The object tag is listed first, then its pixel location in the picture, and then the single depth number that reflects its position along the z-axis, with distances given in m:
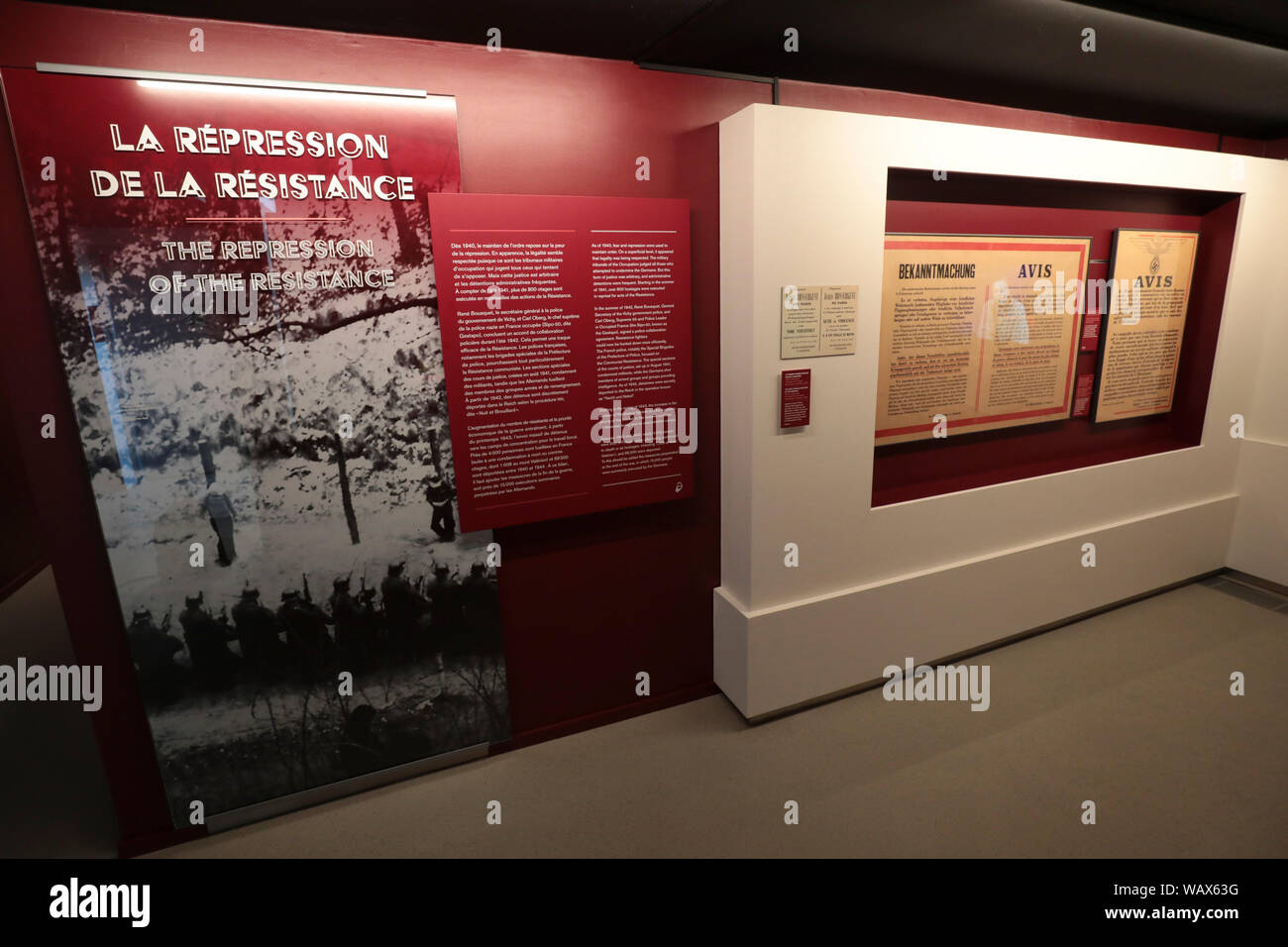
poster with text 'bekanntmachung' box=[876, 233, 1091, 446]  2.91
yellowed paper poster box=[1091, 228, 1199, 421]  3.51
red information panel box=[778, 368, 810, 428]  2.47
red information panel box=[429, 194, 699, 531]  2.19
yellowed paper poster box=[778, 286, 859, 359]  2.43
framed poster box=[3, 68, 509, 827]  1.82
